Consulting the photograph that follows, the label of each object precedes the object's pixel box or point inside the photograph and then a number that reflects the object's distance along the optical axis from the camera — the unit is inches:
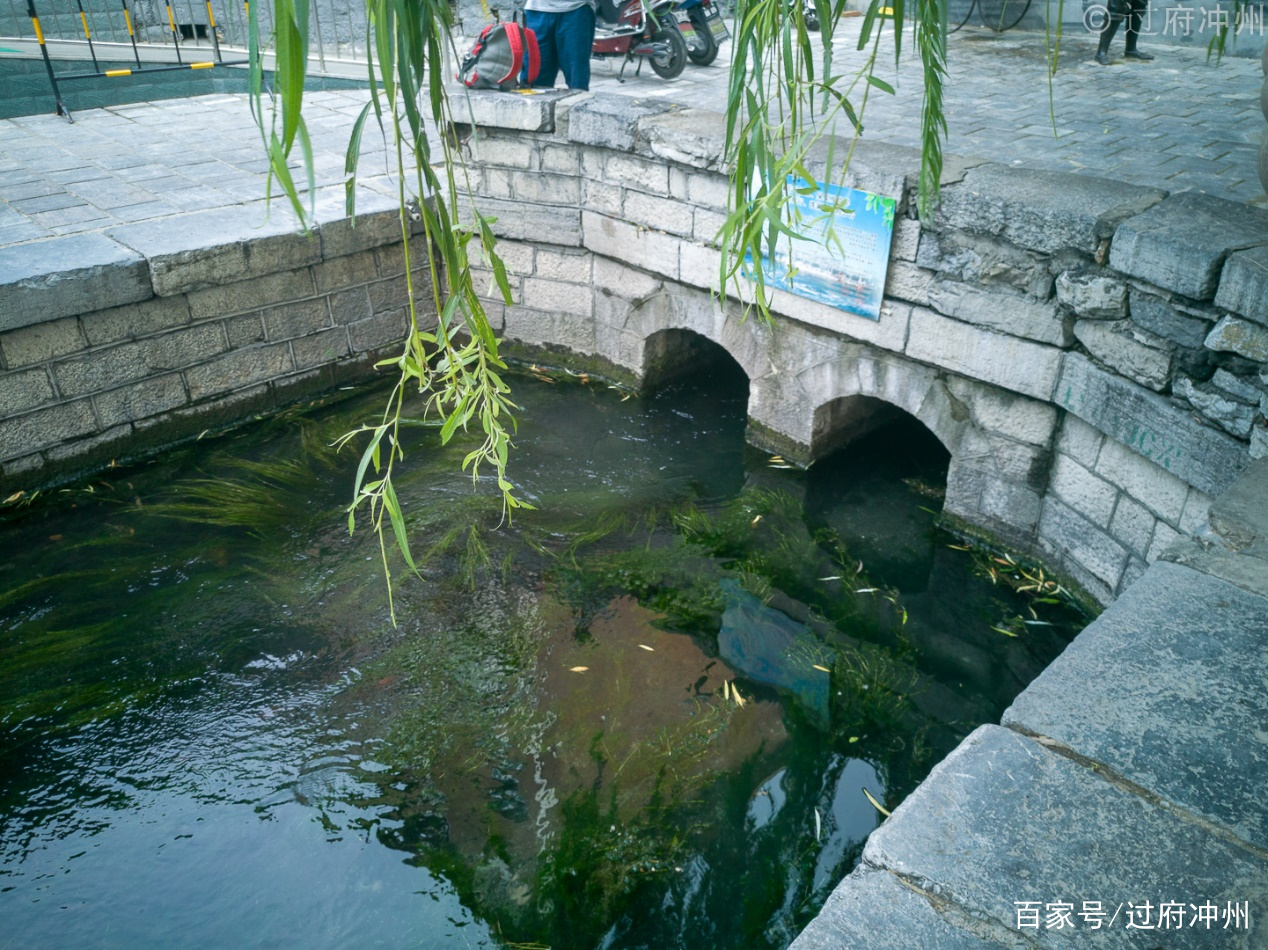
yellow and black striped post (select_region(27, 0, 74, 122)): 294.4
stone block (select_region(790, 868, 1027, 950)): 62.3
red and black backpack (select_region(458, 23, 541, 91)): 236.4
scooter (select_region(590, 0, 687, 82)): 297.0
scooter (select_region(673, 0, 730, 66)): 309.6
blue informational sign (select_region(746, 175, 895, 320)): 184.9
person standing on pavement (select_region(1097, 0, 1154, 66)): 303.0
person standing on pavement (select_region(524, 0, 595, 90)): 247.9
